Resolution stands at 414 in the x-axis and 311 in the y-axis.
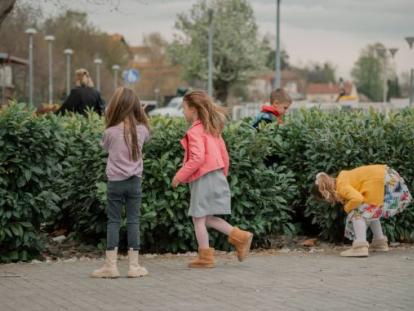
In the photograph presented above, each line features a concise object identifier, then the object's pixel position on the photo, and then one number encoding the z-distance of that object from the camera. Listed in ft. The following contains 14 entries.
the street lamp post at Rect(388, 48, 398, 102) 146.30
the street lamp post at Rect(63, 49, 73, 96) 222.69
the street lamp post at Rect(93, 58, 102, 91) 250.98
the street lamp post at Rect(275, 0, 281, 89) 121.29
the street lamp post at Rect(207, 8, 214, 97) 148.43
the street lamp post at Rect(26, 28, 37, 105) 158.20
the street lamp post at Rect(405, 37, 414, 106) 126.52
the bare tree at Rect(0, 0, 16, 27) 49.21
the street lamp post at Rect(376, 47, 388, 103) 169.81
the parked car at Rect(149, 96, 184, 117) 158.45
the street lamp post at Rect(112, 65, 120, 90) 291.54
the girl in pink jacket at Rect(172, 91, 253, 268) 29.78
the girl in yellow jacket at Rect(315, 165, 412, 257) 32.68
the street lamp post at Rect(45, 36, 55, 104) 190.50
